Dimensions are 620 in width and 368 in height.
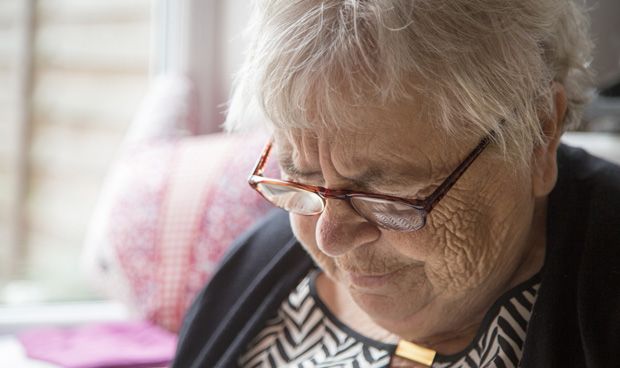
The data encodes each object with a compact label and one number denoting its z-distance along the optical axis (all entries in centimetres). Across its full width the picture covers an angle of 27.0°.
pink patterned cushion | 105
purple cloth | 100
